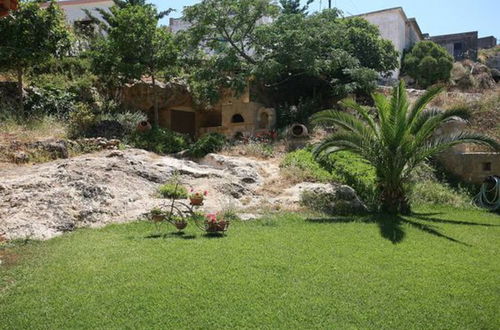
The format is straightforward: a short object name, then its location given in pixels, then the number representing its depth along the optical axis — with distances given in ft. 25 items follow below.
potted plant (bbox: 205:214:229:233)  26.23
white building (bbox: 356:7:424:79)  99.40
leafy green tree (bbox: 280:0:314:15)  92.71
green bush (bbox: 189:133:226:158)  49.65
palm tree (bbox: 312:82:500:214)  34.53
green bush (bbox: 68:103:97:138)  48.98
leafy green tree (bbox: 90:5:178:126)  53.98
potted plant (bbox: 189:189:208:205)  28.94
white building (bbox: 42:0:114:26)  104.68
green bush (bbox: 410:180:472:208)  40.60
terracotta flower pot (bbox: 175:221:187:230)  26.66
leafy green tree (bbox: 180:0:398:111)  57.31
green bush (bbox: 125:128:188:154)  49.83
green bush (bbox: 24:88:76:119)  51.03
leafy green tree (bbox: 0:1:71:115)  45.88
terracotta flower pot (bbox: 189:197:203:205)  28.98
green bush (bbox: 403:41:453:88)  86.69
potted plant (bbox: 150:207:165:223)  26.94
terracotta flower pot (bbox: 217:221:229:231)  26.29
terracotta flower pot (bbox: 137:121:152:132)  53.06
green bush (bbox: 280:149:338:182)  40.52
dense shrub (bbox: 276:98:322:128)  60.03
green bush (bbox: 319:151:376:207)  38.98
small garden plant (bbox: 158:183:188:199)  34.43
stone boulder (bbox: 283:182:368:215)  35.40
